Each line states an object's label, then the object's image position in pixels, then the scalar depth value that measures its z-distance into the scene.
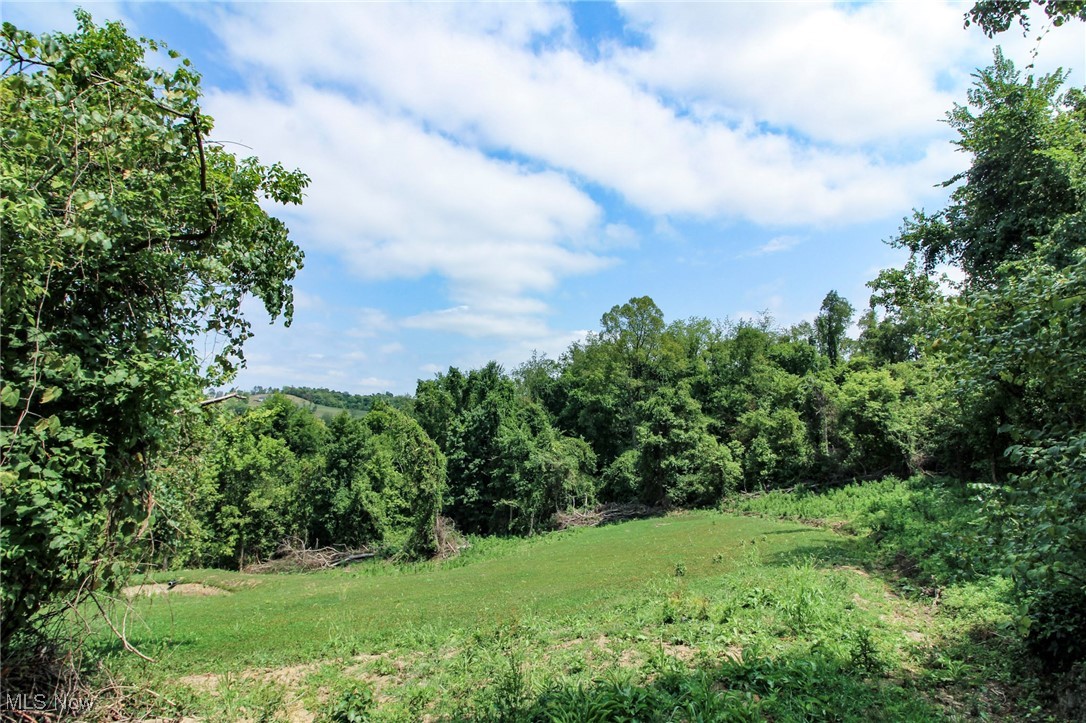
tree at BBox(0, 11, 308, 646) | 3.75
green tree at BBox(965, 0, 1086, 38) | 4.38
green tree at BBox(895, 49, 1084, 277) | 15.89
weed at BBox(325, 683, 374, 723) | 6.14
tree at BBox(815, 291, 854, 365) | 62.97
